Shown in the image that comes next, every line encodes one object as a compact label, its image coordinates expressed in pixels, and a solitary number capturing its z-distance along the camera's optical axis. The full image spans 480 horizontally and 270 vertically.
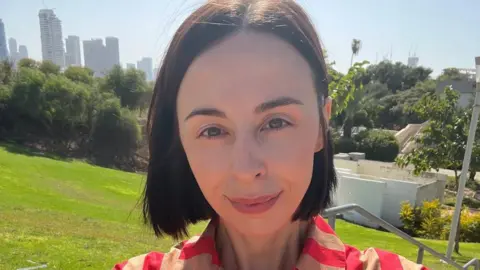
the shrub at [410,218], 11.89
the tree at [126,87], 26.83
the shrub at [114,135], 22.66
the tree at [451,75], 42.83
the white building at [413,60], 114.29
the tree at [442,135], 9.18
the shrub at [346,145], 26.45
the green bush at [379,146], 25.39
